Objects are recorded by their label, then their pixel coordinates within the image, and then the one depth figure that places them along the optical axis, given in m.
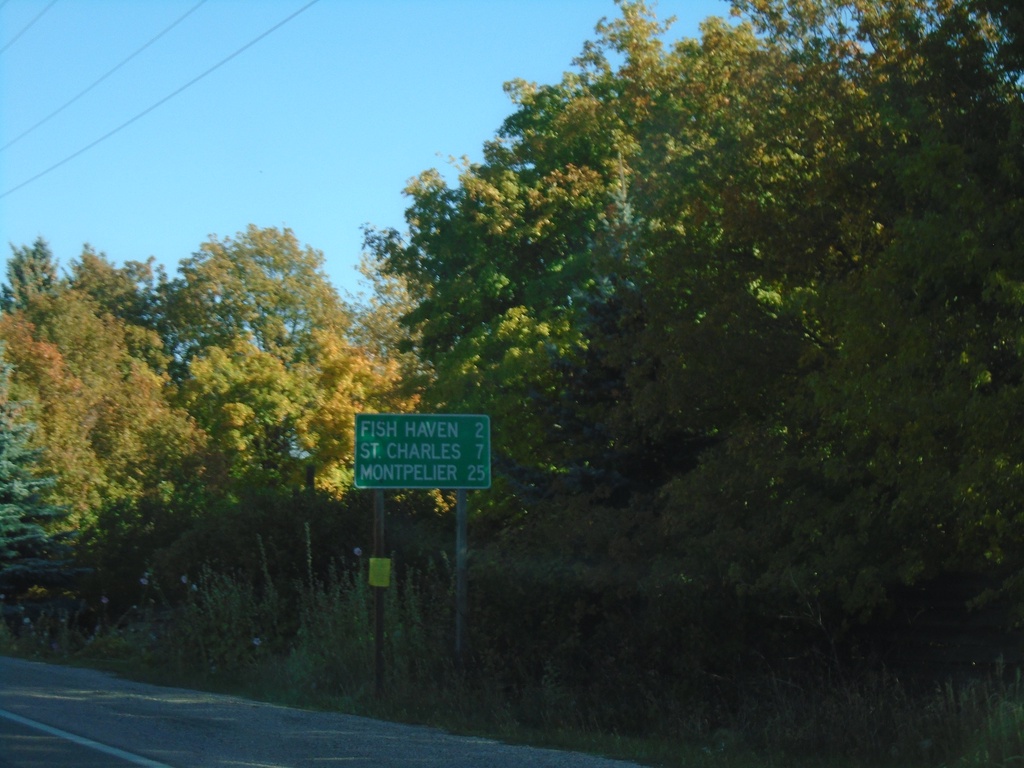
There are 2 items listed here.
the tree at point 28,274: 65.00
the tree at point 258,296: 56.00
